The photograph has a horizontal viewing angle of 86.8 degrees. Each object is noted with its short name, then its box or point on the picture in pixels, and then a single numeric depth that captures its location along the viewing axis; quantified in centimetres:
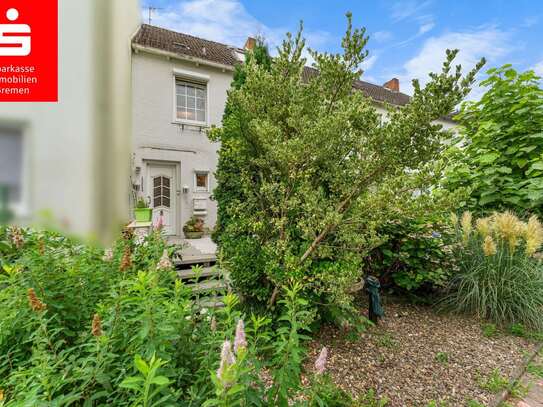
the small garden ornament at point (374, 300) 261
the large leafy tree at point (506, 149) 338
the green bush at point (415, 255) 306
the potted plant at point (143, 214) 461
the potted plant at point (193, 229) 620
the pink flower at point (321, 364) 86
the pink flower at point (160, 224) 171
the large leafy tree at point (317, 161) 182
